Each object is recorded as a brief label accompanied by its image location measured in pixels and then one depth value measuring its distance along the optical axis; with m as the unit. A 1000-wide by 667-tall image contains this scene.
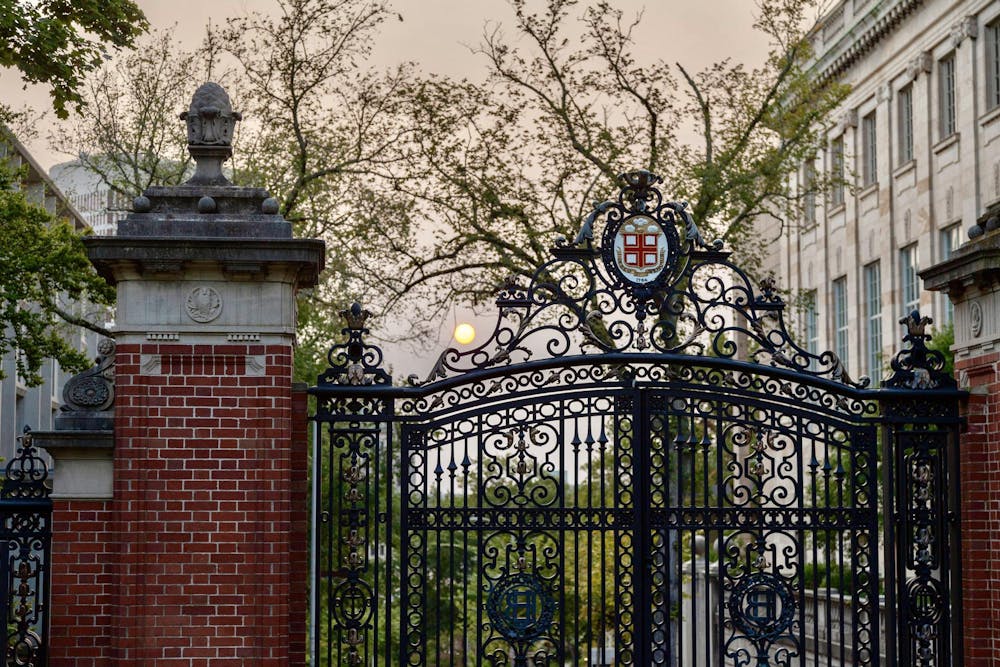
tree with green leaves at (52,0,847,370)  39.97
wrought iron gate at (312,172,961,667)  17.90
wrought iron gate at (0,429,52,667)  17.50
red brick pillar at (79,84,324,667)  16.97
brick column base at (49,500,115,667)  17.07
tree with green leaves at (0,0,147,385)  30.00
